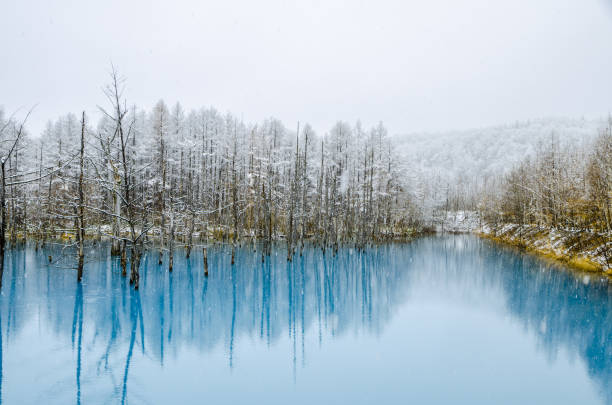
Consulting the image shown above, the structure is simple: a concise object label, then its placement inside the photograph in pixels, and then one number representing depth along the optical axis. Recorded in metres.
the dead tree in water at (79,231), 16.38
